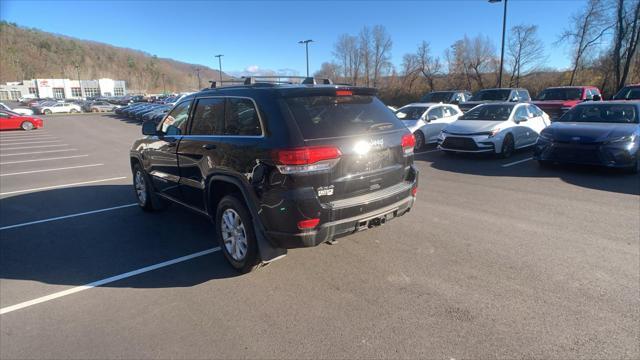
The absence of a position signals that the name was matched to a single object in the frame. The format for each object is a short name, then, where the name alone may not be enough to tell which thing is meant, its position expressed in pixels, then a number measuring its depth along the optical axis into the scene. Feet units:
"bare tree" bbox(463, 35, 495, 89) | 142.82
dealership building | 344.08
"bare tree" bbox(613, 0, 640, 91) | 92.99
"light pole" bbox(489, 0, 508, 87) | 70.81
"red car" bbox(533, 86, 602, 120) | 51.13
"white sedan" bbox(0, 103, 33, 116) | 121.86
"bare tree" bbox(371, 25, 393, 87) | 212.02
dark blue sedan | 24.90
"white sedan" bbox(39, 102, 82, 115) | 153.25
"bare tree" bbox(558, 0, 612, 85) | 106.42
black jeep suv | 10.50
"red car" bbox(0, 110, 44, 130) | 77.46
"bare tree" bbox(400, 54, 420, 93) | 163.63
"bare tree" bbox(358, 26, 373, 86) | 217.36
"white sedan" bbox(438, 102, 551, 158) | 33.22
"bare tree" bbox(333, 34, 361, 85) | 223.10
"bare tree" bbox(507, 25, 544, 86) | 129.80
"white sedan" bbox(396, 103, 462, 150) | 42.32
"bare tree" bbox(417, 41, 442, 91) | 157.28
